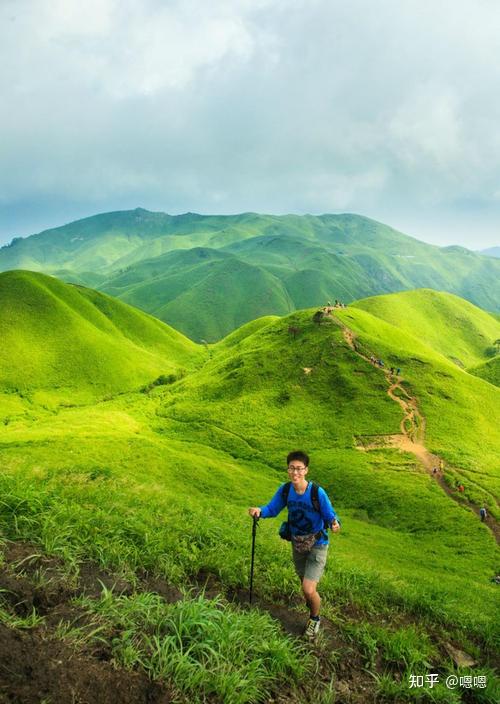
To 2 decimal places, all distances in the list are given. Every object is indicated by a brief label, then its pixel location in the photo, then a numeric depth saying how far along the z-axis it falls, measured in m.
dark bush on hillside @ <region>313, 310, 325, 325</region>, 88.62
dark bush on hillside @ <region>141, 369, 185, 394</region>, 97.43
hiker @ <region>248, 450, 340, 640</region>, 9.03
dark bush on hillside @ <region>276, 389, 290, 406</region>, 69.88
